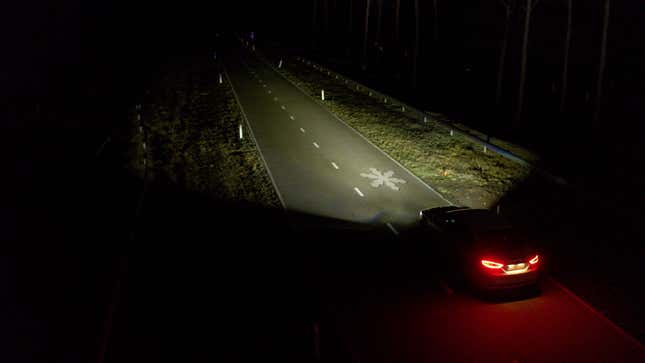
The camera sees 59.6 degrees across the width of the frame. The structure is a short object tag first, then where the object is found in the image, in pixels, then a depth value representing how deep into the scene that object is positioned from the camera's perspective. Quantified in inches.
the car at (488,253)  466.6
